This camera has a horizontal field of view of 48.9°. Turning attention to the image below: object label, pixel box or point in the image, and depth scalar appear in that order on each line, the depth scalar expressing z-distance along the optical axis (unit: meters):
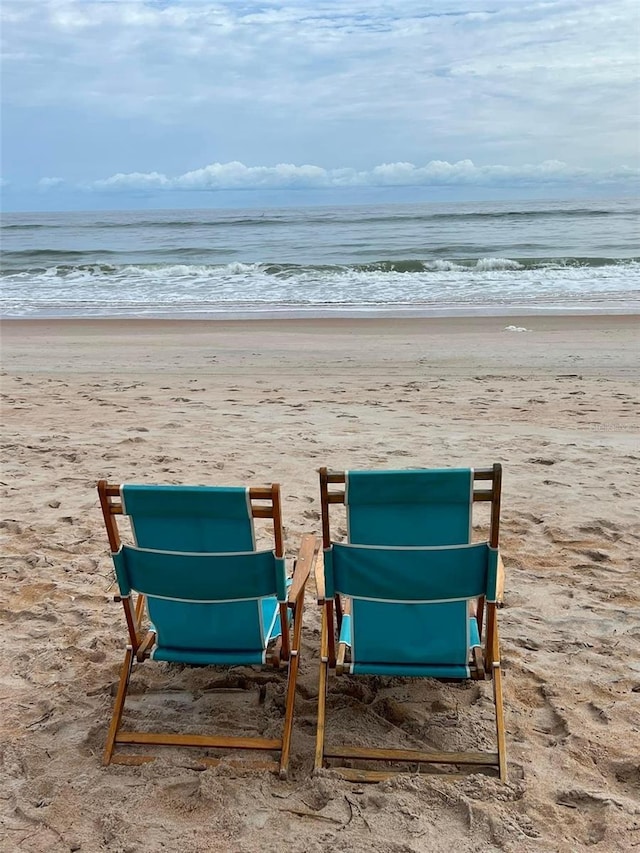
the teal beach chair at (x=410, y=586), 2.29
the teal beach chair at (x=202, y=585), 2.37
